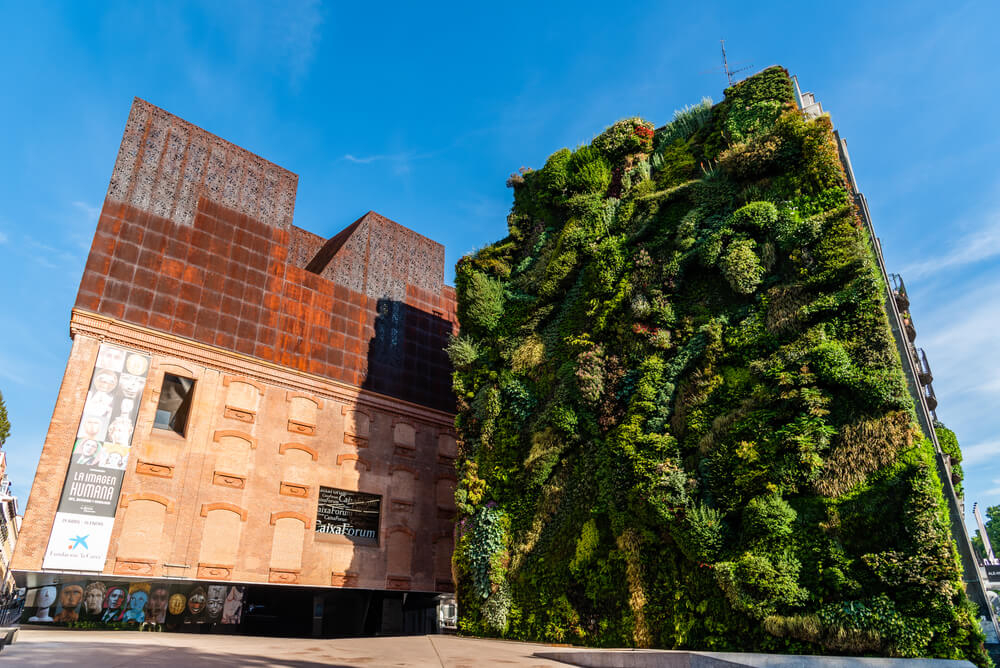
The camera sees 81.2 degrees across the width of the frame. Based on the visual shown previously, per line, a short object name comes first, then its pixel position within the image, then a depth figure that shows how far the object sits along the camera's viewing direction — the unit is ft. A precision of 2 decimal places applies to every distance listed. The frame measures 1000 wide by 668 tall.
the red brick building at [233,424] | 71.61
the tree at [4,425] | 153.79
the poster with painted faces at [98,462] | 67.72
